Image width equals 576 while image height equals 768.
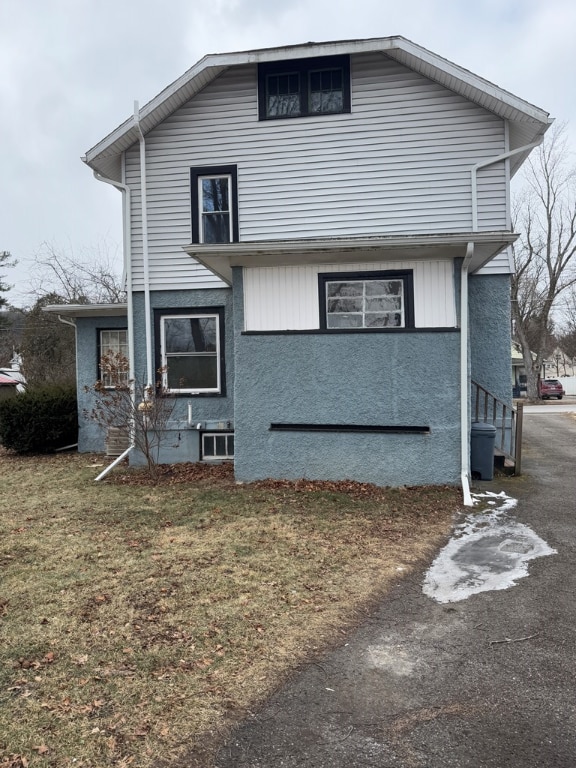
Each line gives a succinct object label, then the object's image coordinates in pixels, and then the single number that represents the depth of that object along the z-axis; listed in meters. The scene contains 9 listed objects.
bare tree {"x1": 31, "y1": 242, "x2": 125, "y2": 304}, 21.70
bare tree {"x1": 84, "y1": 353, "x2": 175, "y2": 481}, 8.72
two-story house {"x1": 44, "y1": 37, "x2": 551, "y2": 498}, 7.47
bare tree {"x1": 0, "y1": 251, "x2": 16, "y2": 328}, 33.09
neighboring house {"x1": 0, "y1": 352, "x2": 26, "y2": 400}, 28.17
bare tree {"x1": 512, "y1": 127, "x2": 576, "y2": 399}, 32.75
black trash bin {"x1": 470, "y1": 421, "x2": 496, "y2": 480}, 8.07
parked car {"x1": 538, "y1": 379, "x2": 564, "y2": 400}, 35.09
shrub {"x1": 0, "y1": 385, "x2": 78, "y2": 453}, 11.35
